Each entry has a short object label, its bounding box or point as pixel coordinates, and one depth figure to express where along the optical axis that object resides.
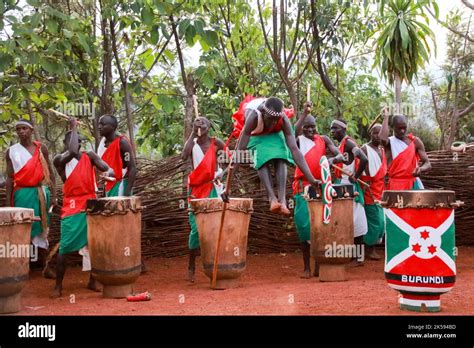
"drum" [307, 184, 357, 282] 6.98
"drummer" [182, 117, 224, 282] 7.46
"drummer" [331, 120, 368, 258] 8.18
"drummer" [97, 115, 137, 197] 7.51
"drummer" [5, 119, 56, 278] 7.39
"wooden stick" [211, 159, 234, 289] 6.44
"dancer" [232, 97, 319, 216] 5.57
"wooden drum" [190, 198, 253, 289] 6.73
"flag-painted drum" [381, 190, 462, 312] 5.02
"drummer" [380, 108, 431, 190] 8.07
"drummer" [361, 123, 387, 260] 8.54
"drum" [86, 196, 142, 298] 6.25
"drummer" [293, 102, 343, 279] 7.48
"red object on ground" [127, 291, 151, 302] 6.16
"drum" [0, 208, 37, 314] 5.62
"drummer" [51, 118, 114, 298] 6.73
